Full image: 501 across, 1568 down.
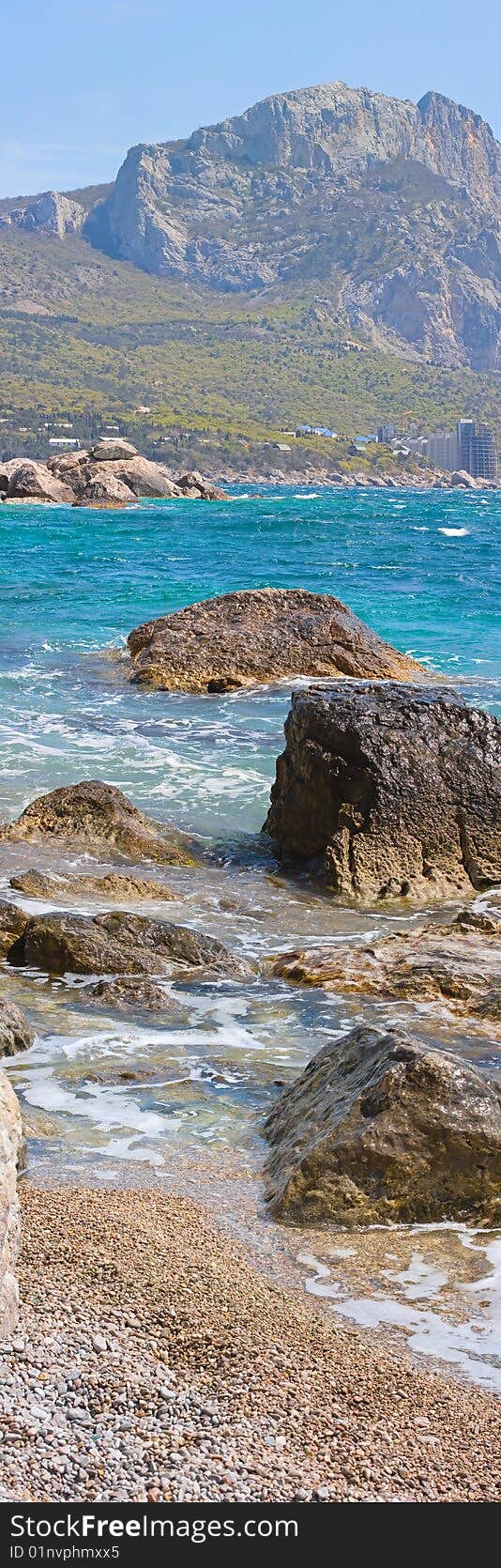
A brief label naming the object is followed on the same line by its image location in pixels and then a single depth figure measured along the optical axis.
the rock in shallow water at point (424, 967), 6.55
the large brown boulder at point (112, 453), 83.44
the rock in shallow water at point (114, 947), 7.11
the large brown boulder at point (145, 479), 79.75
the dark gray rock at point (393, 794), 9.02
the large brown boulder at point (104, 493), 74.12
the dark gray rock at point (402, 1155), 4.36
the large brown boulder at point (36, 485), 73.31
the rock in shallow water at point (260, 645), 16.83
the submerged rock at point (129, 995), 6.66
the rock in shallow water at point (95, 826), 9.56
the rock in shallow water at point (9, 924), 7.35
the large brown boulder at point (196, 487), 91.31
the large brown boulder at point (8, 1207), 3.39
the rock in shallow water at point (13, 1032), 5.86
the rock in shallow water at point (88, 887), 8.31
